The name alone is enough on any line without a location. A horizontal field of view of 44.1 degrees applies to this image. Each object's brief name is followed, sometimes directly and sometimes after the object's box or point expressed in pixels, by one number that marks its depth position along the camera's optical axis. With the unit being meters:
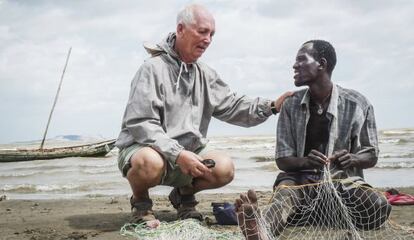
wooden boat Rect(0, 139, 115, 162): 24.69
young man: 3.83
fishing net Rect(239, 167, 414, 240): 3.68
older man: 4.22
